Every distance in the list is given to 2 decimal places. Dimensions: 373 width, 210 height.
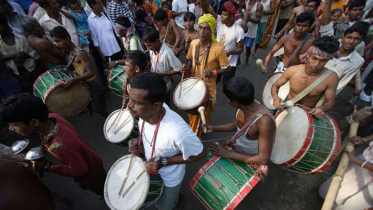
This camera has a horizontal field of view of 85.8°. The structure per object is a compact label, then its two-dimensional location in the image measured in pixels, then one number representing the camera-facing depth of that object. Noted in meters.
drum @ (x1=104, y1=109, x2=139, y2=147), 2.73
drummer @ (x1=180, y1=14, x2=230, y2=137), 3.18
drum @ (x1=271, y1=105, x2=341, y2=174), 2.09
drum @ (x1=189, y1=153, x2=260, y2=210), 1.97
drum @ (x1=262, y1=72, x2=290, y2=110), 3.33
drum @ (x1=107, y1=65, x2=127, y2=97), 3.39
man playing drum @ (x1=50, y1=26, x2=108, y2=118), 3.17
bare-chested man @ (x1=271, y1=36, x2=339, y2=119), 2.40
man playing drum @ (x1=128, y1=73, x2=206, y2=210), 1.67
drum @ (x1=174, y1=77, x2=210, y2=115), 2.95
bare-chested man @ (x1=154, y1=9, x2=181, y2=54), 4.70
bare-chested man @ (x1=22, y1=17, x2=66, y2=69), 3.33
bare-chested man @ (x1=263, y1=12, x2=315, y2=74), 3.59
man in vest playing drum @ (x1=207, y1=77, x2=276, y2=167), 1.90
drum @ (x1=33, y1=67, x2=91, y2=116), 3.09
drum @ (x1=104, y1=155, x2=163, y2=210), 1.85
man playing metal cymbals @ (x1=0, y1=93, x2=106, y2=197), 1.75
